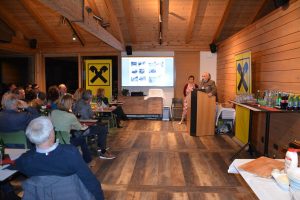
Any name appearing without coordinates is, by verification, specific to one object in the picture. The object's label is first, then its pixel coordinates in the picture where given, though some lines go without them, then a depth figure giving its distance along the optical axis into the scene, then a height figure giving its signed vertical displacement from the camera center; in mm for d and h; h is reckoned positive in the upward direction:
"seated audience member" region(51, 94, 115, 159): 3777 -579
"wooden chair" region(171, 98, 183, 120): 9344 -1068
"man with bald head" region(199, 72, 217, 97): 6782 -156
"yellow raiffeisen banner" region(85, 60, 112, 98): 9948 +71
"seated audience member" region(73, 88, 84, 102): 6011 -364
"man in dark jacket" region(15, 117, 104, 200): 1826 -521
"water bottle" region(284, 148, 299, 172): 1670 -476
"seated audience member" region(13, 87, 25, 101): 5932 -319
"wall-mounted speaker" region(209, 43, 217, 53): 9188 +1039
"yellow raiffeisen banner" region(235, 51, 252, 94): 5435 +115
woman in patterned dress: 8412 -277
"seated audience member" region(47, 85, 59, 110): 4906 -322
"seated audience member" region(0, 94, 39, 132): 3338 -473
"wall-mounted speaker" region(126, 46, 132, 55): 9453 +946
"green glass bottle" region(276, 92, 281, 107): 4212 -303
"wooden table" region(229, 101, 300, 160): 3909 -430
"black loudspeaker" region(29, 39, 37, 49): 9703 +1180
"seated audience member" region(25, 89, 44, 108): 4889 -418
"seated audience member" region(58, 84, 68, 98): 7055 -285
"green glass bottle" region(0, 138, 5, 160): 2339 -617
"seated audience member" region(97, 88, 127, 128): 6789 -664
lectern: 6562 -820
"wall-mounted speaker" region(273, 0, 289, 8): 4384 +1209
